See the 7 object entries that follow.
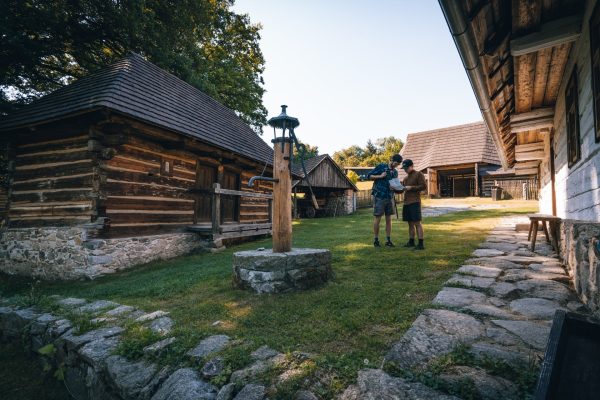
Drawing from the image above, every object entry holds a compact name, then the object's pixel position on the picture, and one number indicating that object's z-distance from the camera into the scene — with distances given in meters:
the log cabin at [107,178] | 6.31
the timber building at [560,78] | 2.64
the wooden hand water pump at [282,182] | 4.19
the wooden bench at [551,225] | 5.12
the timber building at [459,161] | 22.20
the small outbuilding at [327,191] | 20.58
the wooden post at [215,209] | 8.27
